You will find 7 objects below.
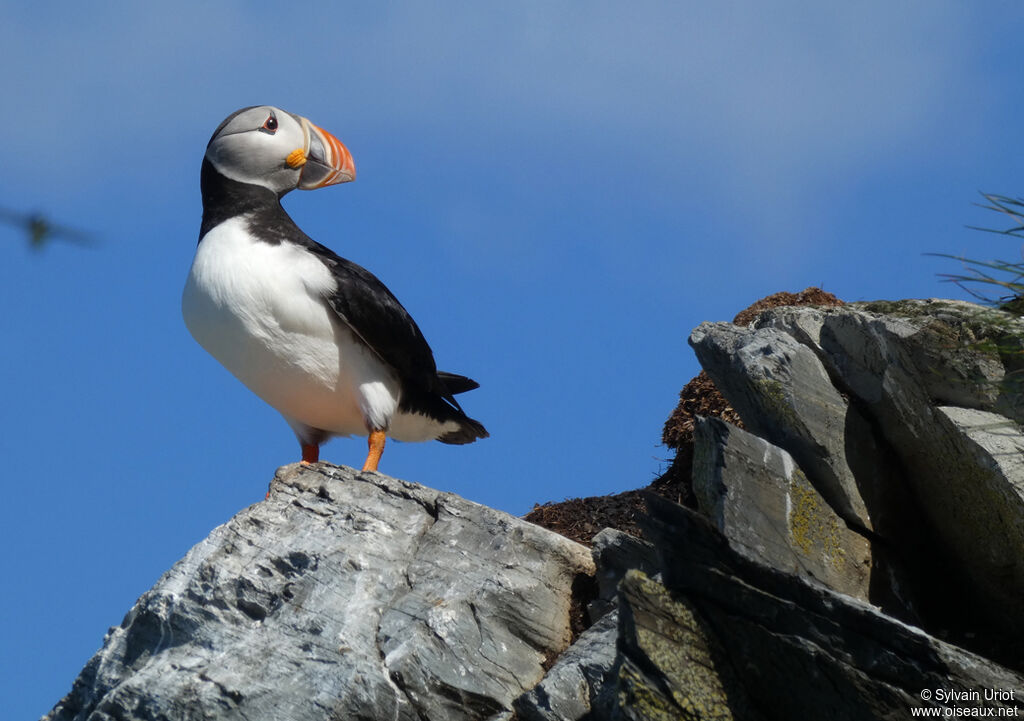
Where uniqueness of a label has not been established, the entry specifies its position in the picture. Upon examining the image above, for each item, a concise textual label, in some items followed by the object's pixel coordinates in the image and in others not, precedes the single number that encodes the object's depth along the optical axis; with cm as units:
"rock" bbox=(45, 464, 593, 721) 1261
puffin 1577
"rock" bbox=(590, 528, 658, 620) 1360
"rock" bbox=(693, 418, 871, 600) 1241
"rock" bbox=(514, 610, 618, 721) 1180
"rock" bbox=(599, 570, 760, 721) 1031
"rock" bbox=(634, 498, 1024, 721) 987
